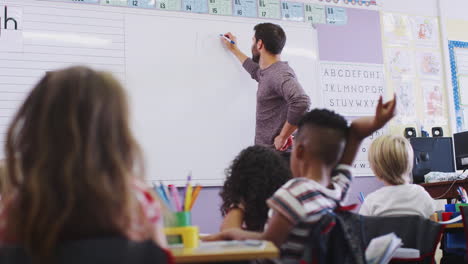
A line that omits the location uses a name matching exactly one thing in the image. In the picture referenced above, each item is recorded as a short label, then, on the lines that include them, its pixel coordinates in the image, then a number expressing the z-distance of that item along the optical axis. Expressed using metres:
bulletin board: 4.68
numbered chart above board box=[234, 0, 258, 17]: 3.90
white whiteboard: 3.36
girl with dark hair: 1.85
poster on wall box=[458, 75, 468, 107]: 4.72
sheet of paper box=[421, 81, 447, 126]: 4.55
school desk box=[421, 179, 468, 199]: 3.76
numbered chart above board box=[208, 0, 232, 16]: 3.82
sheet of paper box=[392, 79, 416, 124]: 4.45
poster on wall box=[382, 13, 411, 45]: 4.50
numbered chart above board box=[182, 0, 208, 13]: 3.74
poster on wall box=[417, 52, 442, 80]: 4.60
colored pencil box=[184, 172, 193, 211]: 1.42
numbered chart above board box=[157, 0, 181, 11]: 3.67
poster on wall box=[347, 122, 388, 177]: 4.21
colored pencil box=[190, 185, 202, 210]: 1.50
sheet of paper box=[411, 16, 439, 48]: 4.62
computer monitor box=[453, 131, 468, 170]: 4.16
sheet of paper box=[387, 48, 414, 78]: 4.48
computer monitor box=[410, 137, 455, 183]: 4.14
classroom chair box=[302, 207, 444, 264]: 1.40
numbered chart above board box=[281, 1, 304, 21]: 4.06
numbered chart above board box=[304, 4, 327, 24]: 4.14
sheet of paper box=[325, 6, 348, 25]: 4.23
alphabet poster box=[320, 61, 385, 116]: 4.16
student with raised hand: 1.41
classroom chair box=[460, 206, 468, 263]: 2.27
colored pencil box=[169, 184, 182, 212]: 1.41
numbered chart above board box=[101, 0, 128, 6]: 3.52
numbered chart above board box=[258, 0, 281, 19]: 3.99
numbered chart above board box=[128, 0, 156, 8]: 3.59
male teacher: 3.06
